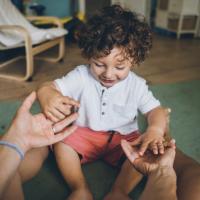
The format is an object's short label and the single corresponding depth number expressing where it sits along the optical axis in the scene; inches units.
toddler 33.2
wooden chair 72.4
